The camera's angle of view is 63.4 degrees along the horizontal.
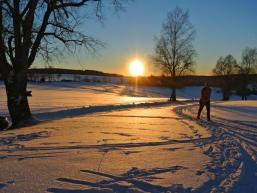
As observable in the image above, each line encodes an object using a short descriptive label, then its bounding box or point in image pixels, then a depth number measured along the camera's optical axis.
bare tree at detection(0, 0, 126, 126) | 8.36
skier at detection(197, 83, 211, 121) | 10.16
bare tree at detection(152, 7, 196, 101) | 26.71
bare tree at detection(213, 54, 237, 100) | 50.11
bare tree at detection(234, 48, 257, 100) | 47.61
